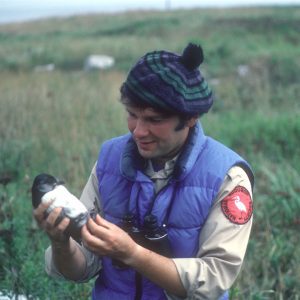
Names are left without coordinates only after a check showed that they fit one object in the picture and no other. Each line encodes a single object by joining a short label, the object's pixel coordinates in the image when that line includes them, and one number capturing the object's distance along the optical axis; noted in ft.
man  8.63
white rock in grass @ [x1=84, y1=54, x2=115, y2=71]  50.09
